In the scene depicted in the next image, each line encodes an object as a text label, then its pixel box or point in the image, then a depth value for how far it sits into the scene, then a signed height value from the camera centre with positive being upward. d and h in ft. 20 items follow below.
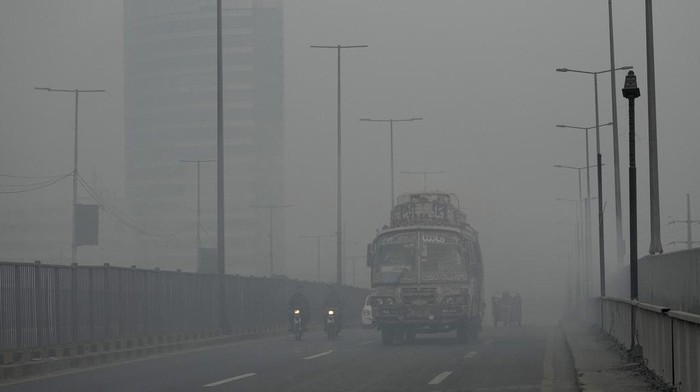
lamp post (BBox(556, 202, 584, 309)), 294.66 -3.34
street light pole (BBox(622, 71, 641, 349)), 77.00 +5.16
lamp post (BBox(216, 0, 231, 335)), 128.26 +9.58
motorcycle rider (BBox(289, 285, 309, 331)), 132.16 -3.72
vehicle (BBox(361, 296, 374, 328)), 197.67 -7.46
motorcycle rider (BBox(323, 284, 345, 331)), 133.09 -3.56
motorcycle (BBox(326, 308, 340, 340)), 128.98 -5.35
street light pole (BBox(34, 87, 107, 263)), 212.84 +15.87
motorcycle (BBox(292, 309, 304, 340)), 129.80 -5.64
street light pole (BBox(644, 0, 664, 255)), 91.04 +5.88
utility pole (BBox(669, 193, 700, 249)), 293.74 +9.28
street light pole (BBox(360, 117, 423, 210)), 221.19 +22.43
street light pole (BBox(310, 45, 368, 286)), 193.39 +6.25
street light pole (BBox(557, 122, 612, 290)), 260.50 +10.49
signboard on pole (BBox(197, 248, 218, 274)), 232.57 +2.30
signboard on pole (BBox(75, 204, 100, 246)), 207.10 +7.95
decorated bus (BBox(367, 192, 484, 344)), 110.83 -0.89
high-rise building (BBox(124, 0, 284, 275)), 638.94 +11.14
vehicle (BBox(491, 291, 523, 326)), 236.22 -7.31
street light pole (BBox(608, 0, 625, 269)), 153.69 +14.08
